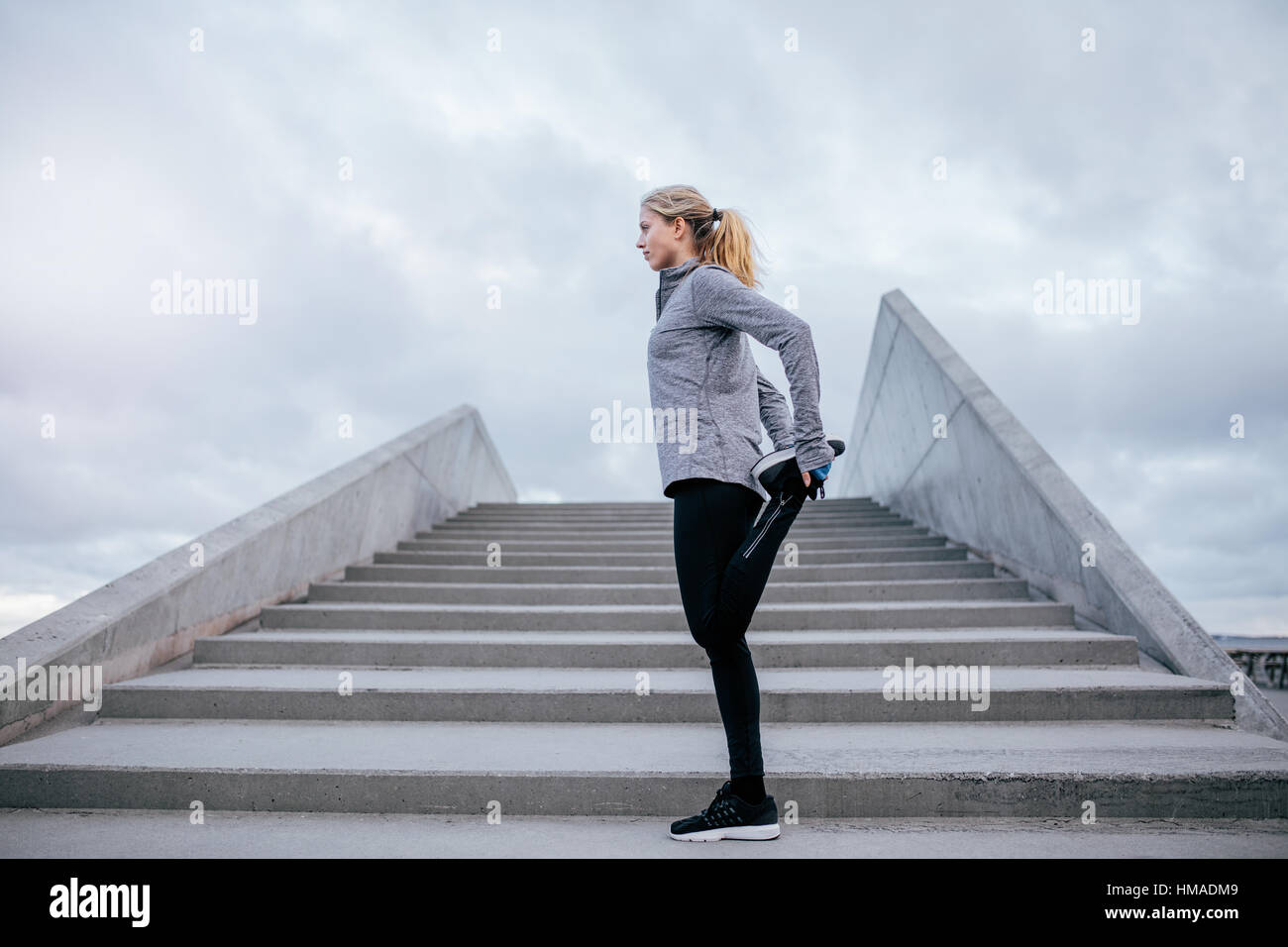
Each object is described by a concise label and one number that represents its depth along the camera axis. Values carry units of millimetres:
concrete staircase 2486
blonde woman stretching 2010
